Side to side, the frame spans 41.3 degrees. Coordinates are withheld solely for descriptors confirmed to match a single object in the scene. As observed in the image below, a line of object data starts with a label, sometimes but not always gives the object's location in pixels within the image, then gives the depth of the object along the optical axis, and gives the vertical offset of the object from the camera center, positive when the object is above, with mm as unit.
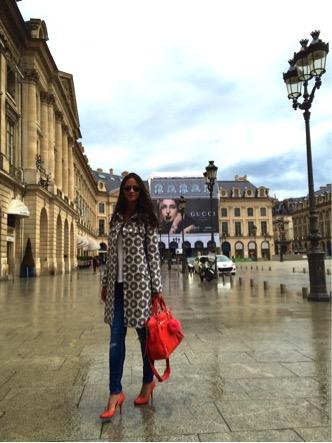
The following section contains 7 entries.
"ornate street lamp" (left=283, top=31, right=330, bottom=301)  11562 +3009
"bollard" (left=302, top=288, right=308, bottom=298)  12500 -995
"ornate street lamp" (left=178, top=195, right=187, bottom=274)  33500 +4310
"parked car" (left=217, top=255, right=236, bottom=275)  27766 -494
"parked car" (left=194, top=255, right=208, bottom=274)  27703 +6
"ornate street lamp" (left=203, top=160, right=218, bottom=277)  23062 +4631
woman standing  3695 -114
